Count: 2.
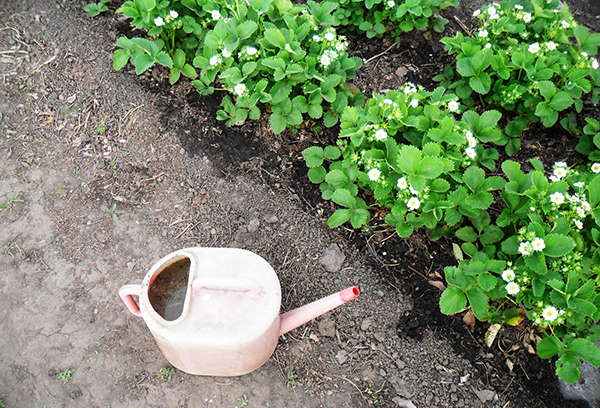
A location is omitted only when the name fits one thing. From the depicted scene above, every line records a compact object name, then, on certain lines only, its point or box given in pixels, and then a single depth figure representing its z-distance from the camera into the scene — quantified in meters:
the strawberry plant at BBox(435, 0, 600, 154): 2.62
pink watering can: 1.78
